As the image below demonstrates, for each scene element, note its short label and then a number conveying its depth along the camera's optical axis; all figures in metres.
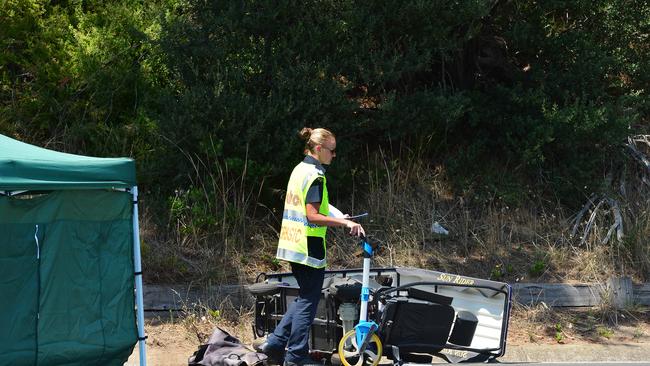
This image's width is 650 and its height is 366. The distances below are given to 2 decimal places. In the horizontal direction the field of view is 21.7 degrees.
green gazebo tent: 12.45
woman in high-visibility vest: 13.93
